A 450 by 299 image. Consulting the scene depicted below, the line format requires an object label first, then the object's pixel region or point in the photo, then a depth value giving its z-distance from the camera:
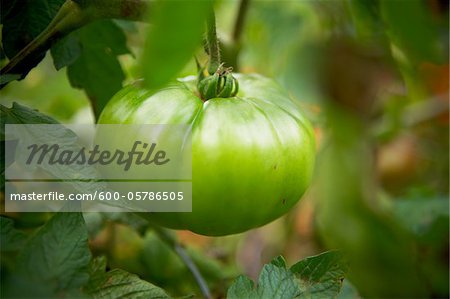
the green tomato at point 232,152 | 0.56
